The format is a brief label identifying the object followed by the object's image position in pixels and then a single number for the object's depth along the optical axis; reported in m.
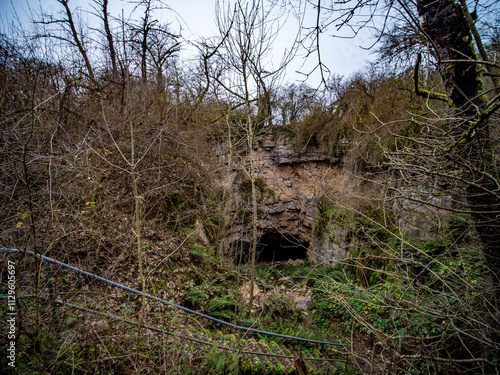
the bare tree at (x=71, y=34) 6.93
